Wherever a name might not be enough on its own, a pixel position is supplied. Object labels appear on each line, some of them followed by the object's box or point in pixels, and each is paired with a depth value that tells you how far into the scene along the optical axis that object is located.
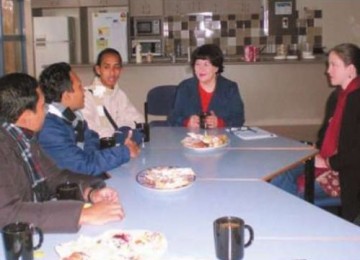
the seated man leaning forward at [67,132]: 2.33
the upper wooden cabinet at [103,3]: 7.94
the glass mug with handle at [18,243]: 1.31
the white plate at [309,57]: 6.33
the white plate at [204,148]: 2.67
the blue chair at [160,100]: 4.48
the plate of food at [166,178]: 1.98
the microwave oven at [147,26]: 8.05
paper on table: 3.02
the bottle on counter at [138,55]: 6.60
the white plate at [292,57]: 6.35
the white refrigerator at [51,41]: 7.30
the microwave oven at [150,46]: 8.05
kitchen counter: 6.14
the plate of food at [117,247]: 1.33
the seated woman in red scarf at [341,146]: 2.63
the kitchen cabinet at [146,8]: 8.02
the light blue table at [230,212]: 1.43
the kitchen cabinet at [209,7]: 7.98
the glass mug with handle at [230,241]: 1.34
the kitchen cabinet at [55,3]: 8.00
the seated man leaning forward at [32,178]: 1.56
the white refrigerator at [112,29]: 7.79
